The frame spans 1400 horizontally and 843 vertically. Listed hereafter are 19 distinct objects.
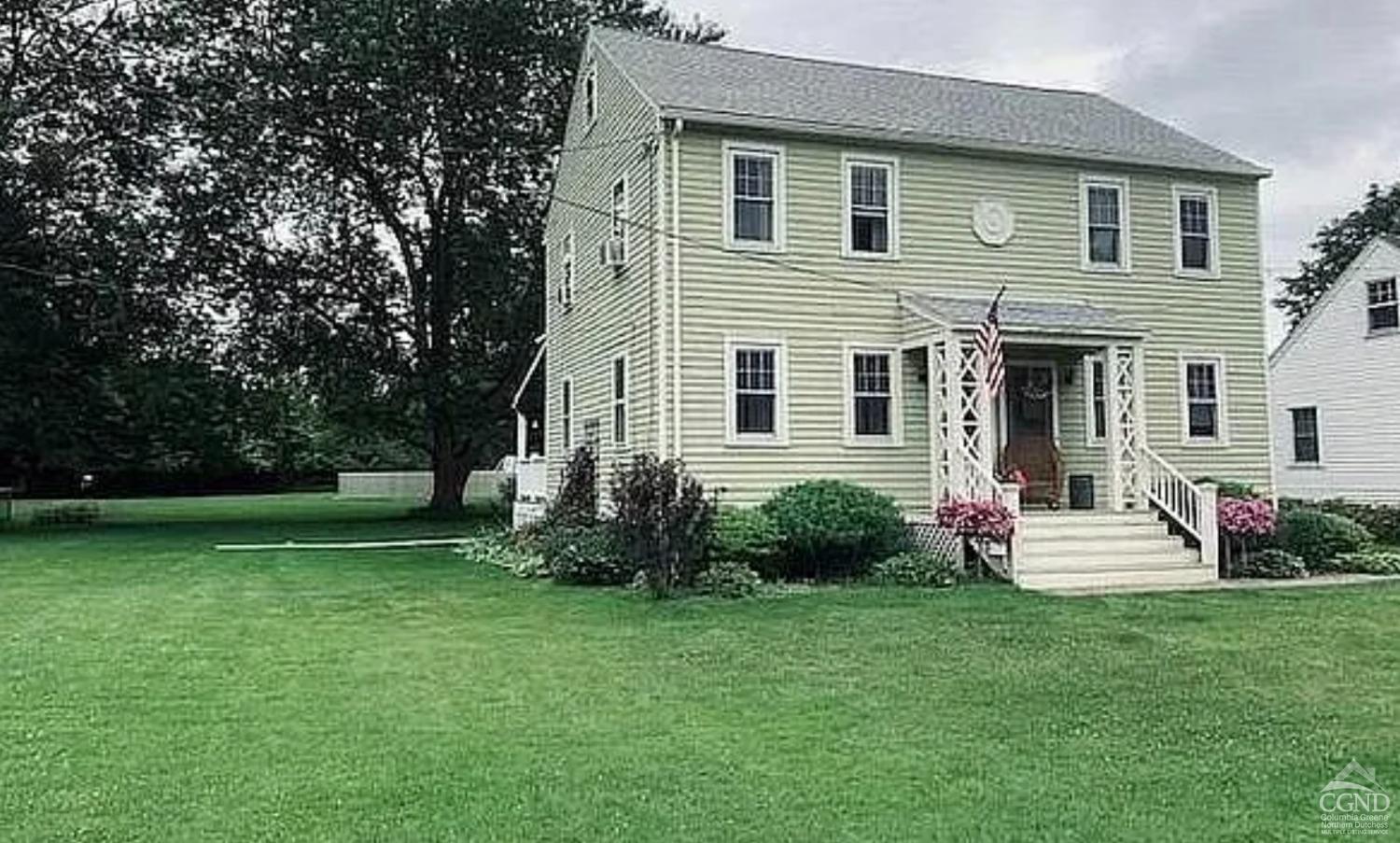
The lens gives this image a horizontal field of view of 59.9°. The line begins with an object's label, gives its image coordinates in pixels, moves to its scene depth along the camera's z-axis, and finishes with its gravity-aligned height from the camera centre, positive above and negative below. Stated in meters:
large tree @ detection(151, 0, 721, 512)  28.00 +7.53
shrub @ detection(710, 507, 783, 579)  13.80 -0.61
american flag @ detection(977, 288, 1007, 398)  14.53 +1.64
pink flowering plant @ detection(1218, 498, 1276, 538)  14.80 -0.39
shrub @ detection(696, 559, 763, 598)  12.84 -1.02
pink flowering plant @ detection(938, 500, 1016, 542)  13.75 -0.39
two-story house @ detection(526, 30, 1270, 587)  15.30 +2.62
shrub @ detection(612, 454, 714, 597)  12.70 -0.38
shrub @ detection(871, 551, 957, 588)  13.52 -0.97
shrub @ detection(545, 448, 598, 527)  17.53 -0.06
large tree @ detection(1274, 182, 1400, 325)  43.56 +8.93
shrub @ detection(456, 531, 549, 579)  15.40 -0.98
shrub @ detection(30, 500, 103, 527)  29.72 -0.73
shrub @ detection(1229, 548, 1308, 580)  14.84 -0.99
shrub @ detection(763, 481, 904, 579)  14.22 -0.49
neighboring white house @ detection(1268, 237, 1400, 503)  23.53 +1.93
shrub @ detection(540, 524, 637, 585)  13.82 -0.87
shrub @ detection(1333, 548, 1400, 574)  15.32 -0.99
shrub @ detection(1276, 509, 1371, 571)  15.59 -0.66
